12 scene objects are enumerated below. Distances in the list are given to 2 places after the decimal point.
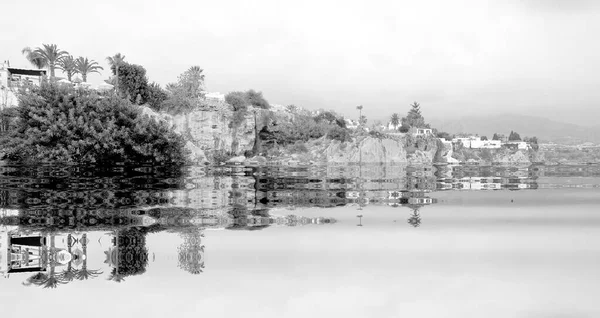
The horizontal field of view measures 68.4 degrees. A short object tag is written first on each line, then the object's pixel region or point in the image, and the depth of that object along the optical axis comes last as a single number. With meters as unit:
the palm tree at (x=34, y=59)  68.75
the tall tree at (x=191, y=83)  70.27
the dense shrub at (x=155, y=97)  63.84
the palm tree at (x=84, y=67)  71.00
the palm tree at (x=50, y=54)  67.31
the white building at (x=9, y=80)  52.22
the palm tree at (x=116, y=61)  64.04
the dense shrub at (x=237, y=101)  71.40
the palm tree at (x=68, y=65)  69.50
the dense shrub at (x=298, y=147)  69.25
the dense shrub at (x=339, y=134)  70.88
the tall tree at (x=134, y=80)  62.44
